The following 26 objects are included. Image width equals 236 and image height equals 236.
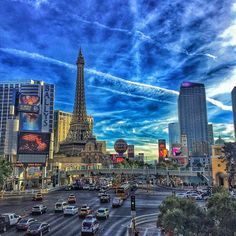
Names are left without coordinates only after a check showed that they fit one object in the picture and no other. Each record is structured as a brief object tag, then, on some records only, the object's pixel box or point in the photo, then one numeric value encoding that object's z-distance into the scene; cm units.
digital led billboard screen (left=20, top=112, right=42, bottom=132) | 7596
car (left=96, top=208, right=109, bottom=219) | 3381
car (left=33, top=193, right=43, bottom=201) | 5212
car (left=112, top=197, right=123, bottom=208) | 4245
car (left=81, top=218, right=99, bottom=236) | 2580
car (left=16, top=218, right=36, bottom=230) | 2736
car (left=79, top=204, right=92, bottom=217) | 3499
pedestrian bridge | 7891
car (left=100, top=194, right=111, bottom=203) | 4828
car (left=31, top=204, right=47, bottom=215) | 3666
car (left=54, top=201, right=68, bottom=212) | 3794
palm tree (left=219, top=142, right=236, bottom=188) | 5304
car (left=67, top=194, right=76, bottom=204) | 4703
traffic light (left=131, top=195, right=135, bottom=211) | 2362
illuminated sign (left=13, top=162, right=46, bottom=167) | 7131
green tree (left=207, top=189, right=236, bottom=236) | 1566
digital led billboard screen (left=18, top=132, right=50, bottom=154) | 7100
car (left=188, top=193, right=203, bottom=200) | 4901
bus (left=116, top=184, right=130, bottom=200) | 5200
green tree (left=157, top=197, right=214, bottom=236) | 1619
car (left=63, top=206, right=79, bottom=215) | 3555
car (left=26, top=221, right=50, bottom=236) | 2470
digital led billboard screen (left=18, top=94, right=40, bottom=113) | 7665
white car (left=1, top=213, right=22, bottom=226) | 2896
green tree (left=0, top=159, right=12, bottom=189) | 5086
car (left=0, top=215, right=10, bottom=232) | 2755
